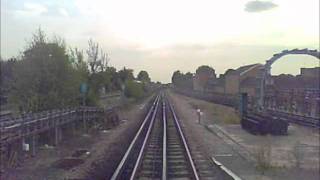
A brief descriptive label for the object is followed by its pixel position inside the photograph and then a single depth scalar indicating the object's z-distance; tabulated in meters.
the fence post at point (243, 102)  25.34
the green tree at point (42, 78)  17.22
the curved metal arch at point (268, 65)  23.62
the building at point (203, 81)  87.97
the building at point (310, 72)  37.50
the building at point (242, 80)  51.10
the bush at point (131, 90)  54.19
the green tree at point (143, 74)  110.86
